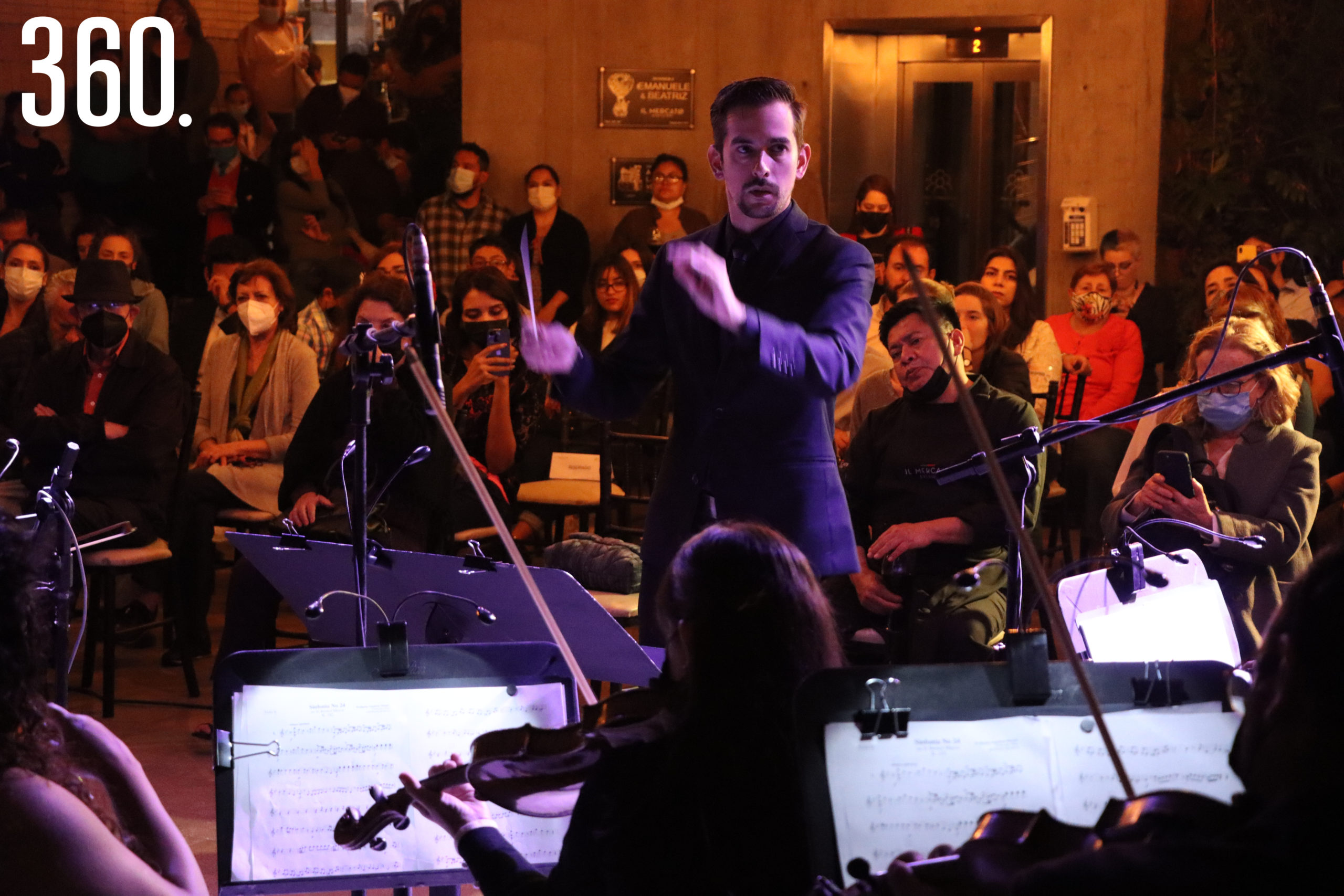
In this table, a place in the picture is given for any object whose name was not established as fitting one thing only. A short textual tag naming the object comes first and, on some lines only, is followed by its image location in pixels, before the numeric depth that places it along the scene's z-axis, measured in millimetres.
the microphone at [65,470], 5758
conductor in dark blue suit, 3803
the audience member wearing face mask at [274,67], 16250
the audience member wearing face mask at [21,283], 12148
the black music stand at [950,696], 2883
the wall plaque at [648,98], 15562
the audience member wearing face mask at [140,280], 12320
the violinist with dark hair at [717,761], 2811
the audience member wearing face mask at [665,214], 14125
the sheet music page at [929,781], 2900
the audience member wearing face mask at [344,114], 15672
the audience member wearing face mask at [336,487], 7570
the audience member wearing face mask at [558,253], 14055
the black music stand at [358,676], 3609
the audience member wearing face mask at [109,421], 8609
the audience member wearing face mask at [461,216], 14508
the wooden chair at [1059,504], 9477
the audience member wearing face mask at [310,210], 15039
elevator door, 15664
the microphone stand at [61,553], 5828
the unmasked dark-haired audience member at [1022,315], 11305
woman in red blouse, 10227
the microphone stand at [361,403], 4531
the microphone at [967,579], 3182
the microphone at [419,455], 5238
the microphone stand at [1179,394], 3760
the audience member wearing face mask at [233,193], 15102
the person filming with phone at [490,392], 8617
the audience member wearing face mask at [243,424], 8781
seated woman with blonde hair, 5969
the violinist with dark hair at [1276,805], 1911
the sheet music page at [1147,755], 2975
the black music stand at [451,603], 4449
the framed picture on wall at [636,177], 15609
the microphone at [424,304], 3855
